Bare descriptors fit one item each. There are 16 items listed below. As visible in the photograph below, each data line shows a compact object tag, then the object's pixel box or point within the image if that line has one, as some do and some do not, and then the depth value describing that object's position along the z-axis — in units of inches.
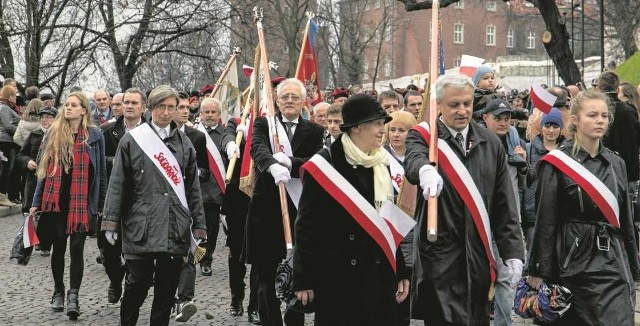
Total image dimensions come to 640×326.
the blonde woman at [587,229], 247.1
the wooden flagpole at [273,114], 300.8
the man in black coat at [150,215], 300.7
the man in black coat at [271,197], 313.6
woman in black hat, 233.9
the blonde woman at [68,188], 378.3
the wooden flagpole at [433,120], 213.3
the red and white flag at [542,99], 397.1
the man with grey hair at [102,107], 622.8
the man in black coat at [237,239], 360.8
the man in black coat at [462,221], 227.6
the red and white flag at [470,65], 378.3
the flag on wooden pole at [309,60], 426.3
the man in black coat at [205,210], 350.0
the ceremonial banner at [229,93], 526.0
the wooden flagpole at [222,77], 519.3
